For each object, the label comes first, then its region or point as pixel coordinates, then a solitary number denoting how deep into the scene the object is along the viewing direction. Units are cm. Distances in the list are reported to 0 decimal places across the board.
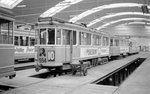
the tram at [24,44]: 1727
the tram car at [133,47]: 3344
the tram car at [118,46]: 2119
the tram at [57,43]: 1052
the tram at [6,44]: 702
